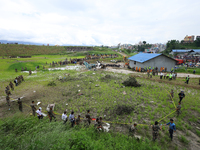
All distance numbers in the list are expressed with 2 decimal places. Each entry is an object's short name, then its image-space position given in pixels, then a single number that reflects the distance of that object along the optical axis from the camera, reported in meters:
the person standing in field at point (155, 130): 5.50
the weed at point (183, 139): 5.60
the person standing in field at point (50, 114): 7.17
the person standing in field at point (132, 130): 5.78
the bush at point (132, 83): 14.36
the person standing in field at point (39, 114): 7.37
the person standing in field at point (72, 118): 6.62
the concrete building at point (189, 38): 106.45
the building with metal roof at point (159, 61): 24.11
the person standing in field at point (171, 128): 5.63
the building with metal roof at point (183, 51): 48.38
